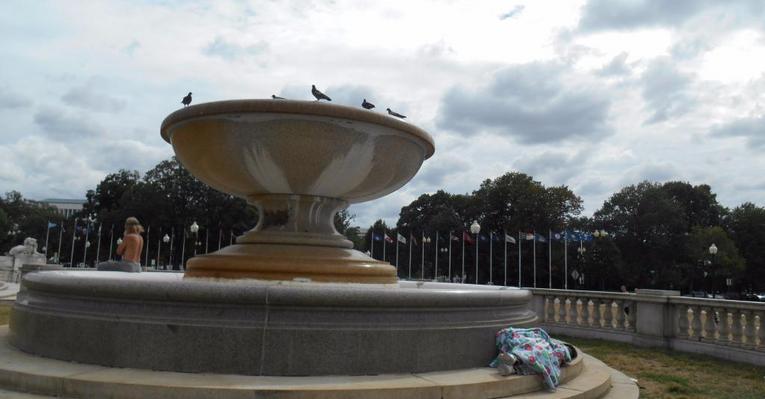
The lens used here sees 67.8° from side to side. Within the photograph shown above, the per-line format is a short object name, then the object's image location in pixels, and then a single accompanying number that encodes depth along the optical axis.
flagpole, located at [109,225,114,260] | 65.75
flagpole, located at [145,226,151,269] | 61.62
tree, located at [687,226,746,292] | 57.94
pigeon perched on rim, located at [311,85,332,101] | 7.39
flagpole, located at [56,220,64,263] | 76.44
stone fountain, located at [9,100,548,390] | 4.98
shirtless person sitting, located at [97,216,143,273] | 12.60
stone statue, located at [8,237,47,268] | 47.38
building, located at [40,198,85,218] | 163.50
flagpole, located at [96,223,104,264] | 65.69
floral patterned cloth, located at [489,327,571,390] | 5.37
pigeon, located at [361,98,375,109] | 7.56
